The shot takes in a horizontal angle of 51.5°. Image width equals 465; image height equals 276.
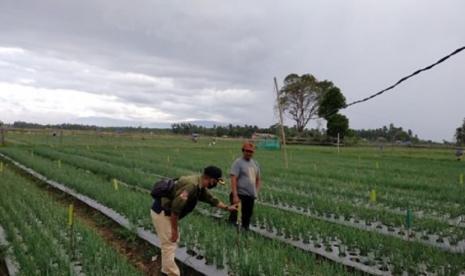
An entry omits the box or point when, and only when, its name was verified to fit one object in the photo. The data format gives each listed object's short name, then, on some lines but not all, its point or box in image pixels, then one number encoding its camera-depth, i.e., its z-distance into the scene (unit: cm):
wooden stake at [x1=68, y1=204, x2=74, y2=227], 598
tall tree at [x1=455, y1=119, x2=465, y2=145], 5159
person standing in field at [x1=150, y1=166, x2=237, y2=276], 482
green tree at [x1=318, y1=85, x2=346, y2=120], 4894
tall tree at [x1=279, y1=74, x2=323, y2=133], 5738
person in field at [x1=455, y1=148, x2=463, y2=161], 2768
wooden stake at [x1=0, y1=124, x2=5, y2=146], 3152
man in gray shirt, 718
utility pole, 1772
